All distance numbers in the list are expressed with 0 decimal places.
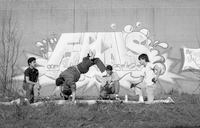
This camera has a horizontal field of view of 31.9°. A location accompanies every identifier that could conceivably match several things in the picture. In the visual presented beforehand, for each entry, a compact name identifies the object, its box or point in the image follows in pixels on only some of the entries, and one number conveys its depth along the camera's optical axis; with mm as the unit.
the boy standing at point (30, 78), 9062
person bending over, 9164
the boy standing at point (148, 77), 8719
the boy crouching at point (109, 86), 9328
